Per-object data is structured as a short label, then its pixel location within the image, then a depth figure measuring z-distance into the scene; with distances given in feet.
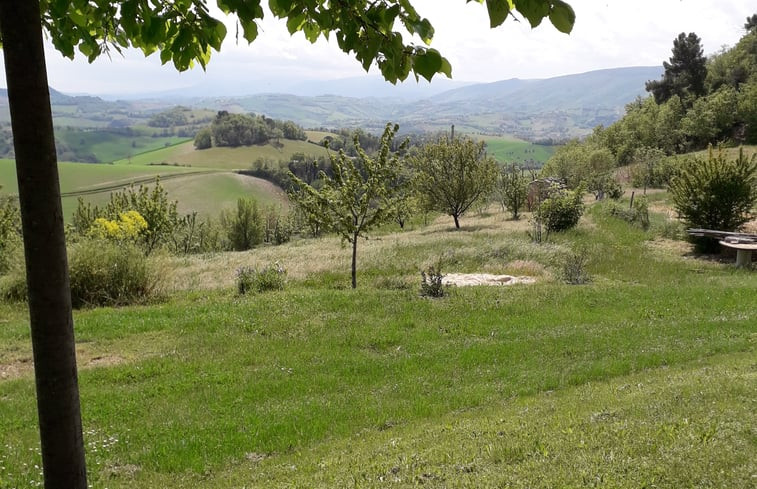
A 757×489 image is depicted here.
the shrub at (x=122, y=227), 75.97
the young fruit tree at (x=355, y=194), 55.83
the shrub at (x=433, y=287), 46.62
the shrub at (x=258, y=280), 52.01
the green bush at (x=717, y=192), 70.49
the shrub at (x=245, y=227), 177.27
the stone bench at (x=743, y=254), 62.69
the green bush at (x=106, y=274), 47.32
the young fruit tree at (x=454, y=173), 115.96
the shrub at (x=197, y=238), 168.10
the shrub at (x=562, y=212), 89.97
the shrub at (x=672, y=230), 82.04
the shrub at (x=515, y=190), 123.24
